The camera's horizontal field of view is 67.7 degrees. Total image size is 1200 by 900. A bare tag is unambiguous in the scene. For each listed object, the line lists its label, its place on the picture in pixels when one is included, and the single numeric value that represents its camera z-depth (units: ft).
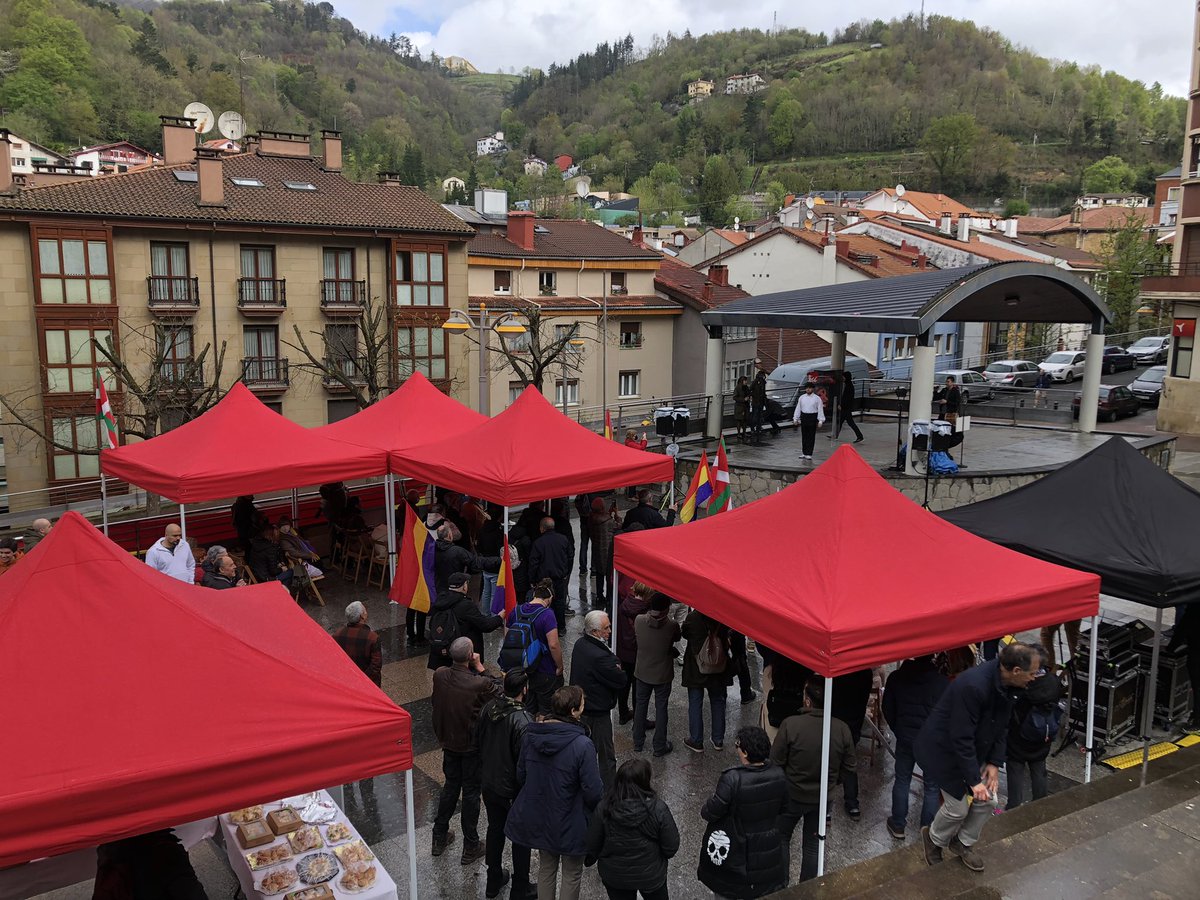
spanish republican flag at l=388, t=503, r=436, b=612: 32.22
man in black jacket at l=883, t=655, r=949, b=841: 22.00
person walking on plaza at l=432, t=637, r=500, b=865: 20.42
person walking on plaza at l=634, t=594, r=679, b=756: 25.85
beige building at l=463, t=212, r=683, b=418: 128.06
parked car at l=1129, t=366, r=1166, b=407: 119.44
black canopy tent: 25.05
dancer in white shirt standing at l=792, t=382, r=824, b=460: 58.34
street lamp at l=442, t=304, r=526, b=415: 49.49
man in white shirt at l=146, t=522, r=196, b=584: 33.01
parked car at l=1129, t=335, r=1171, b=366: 151.64
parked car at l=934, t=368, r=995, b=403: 104.25
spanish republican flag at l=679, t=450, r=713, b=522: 36.42
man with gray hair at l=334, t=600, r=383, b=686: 23.91
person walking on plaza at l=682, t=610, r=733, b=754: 25.45
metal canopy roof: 56.65
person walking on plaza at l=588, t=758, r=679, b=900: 16.02
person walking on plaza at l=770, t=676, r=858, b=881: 19.57
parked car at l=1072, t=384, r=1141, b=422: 111.04
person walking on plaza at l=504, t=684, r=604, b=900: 17.29
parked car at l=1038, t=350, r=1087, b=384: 135.64
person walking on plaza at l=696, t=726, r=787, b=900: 16.34
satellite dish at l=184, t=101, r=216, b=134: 191.50
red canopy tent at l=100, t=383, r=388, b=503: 37.78
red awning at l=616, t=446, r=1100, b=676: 20.88
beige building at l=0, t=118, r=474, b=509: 96.73
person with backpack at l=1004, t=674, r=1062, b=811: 18.94
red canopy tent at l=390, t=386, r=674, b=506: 36.17
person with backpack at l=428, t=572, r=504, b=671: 25.35
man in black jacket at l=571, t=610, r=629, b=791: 22.54
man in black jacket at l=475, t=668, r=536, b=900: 18.65
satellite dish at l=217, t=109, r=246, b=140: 189.16
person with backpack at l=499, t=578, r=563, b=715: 23.47
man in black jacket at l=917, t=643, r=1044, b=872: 17.67
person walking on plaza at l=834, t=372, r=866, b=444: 69.05
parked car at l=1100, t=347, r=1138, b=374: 145.07
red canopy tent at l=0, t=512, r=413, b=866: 13.56
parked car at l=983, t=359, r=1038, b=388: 128.16
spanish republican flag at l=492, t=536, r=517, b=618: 29.48
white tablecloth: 16.87
